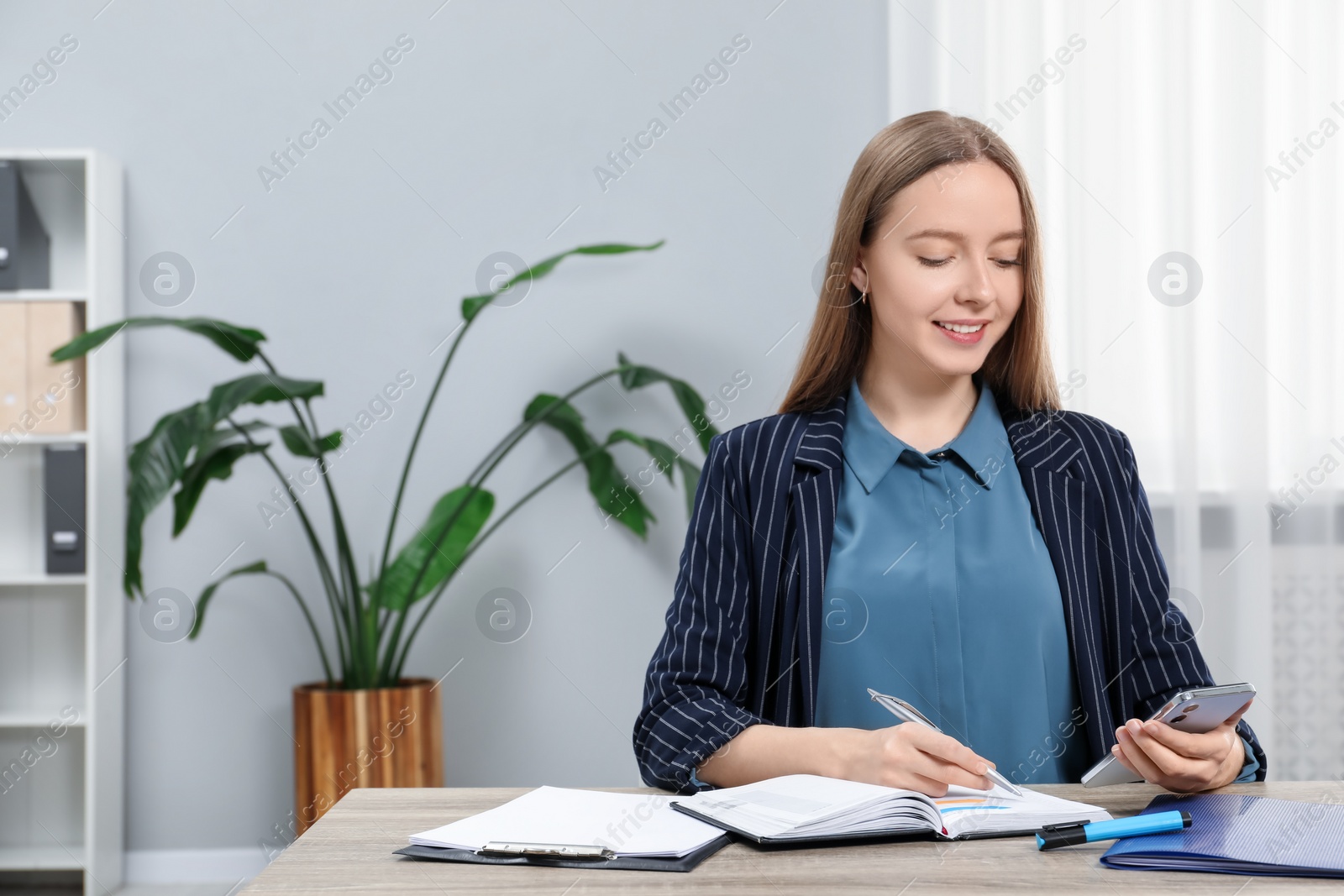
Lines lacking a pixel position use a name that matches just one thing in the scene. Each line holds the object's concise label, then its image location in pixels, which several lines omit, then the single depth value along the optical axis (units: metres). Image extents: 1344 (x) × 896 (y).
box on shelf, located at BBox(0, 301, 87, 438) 4.60
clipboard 2.25
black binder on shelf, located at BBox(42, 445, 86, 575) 4.59
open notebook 2.28
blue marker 2.27
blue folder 2.20
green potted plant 3.85
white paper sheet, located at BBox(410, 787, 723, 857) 2.28
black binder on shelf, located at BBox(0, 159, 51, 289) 4.52
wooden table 2.19
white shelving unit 4.63
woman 2.65
